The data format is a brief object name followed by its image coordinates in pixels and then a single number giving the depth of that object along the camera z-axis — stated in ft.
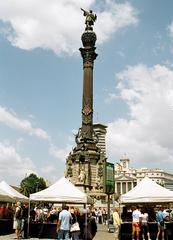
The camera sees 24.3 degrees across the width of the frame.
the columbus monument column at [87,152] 195.52
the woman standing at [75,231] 53.47
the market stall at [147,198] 69.41
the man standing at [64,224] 54.34
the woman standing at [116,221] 68.03
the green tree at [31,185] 345.51
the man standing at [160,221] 64.34
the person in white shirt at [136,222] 63.46
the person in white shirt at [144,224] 65.00
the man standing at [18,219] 69.05
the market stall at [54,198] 71.26
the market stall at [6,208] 81.10
